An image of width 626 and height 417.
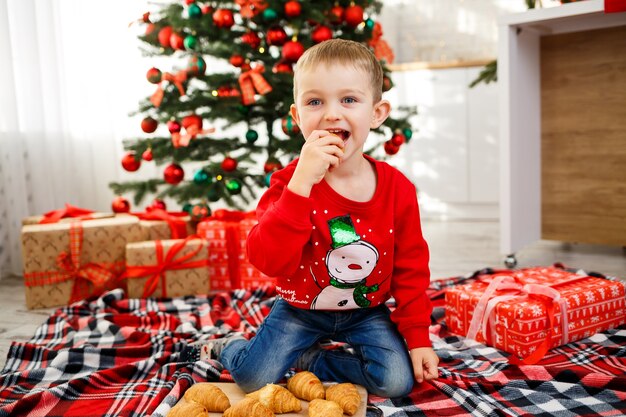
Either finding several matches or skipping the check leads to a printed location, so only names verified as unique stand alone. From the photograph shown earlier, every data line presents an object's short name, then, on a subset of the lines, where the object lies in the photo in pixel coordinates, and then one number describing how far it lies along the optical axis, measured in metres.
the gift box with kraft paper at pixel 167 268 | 1.75
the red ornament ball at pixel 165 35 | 1.97
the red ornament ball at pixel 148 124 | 1.99
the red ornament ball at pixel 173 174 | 1.99
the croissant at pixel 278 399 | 0.93
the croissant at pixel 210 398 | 0.94
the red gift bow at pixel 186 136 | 1.93
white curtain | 2.11
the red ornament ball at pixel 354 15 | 1.94
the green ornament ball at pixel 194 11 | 1.91
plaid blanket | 0.98
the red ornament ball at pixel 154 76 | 1.94
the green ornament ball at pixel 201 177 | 1.95
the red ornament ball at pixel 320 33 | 1.90
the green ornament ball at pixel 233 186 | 1.95
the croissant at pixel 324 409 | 0.88
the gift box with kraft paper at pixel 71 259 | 1.72
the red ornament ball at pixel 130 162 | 2.04
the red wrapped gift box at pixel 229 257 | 1.85
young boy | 0.93
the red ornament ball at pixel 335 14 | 1.95
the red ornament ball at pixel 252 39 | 1.96
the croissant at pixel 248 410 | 0.88
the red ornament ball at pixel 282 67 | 1.92
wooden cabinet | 1.94
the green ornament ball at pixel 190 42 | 1.91
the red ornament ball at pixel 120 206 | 2.12
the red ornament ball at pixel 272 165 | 1.96
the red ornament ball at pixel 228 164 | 1.95
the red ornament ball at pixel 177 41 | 1.93
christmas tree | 1.91
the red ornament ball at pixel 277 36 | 1.91
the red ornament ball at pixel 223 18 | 1.90
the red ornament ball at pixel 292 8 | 1.86
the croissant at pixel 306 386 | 0.97
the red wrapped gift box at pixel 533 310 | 1.19
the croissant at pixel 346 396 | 0.92
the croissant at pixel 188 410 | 0.88
